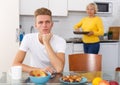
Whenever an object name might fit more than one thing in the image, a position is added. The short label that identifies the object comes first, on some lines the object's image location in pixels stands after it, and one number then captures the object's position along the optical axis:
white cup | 1.75
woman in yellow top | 3.83
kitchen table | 1.68
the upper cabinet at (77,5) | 4.34
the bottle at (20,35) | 3.87
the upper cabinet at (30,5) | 4.07
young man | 2.18
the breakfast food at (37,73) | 1.71
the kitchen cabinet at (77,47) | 4.10
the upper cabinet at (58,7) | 4.22
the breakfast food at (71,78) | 1.65
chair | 2.39
